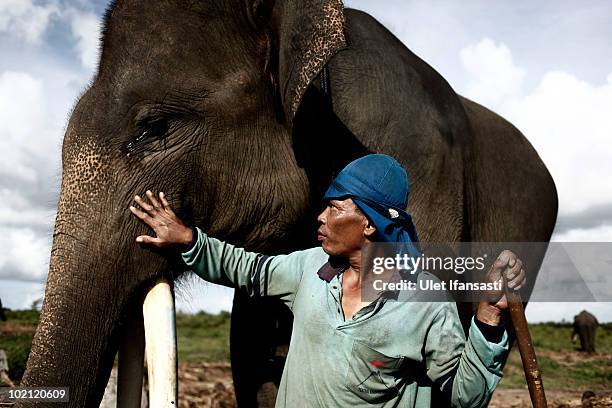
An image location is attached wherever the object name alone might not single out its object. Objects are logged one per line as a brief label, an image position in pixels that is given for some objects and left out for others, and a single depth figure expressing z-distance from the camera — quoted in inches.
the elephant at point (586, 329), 935.7
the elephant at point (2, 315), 530.7
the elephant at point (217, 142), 134.3
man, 102.4
